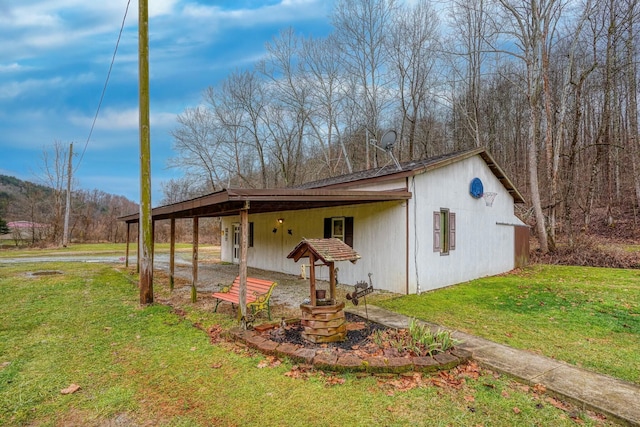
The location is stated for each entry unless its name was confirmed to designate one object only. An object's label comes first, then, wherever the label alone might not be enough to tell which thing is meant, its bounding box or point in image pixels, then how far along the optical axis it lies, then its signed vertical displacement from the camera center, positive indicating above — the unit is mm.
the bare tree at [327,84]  19828 +8883
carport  4879 +426
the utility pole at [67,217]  23234 +604
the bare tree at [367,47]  18234 +10405
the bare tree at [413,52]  17453 +9592
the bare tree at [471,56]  16781 +9395
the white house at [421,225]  7730 +2
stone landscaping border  3549 -1549
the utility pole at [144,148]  6469 +1561
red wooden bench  5453 -1273
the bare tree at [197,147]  23438 +5745
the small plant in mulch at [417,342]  3854 -1477
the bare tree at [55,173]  25516 +4250
